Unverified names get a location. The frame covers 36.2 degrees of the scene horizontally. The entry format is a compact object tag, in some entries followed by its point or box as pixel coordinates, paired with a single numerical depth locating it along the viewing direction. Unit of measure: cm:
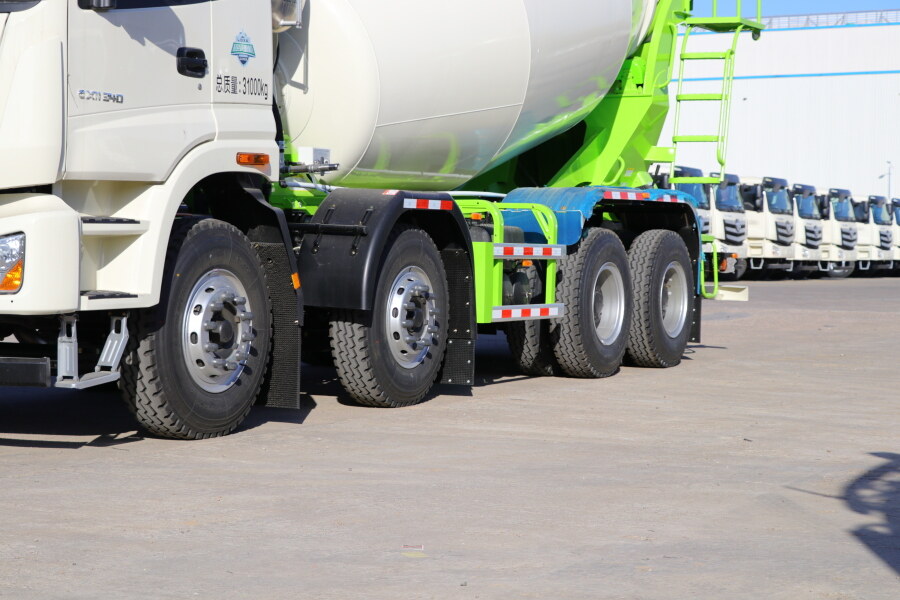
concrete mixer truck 625
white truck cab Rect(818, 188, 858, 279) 3500
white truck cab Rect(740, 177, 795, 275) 3133
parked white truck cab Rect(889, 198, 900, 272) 3931
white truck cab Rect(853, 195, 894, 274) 3741
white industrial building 5653
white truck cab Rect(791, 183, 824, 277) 3303
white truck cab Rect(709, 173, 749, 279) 2962
